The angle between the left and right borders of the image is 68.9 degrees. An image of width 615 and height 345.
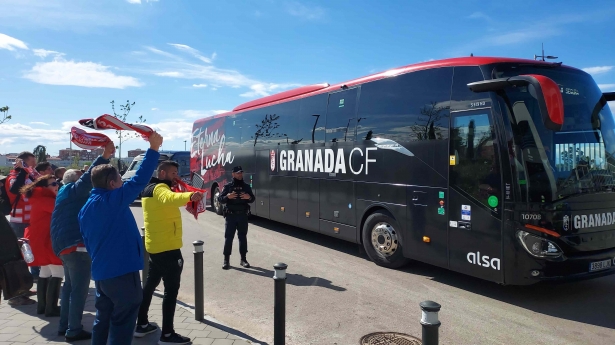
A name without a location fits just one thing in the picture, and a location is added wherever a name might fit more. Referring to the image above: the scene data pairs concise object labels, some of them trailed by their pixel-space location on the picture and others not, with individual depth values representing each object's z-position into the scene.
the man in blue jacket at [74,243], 4.79
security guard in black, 8.44
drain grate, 4.93
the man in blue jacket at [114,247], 3.65
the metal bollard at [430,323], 3.09
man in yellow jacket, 4.63
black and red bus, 5.97
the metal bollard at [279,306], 4.38
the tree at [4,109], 25.38
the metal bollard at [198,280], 5.46
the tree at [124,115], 36.04
